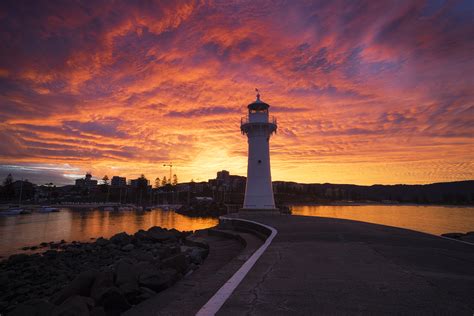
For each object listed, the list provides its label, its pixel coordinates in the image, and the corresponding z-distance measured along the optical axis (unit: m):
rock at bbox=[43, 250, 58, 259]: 22.12
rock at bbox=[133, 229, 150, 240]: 29.23
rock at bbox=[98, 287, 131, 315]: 7.61
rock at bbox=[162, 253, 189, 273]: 10.70
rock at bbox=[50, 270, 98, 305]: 8.89
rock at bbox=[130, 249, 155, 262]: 18.35
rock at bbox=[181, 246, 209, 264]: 14.93
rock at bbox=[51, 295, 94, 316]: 5.73
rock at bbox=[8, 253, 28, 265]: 19.98
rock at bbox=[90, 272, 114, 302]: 8.01
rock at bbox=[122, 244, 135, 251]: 23.79
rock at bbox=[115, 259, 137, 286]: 8.89
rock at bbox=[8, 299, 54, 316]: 6.30
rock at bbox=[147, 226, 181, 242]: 29.06
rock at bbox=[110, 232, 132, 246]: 26.73
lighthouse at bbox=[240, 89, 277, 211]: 28.33
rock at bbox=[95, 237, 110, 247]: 26.23
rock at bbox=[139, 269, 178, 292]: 8.66
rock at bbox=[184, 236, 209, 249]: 18.95
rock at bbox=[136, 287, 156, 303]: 8.09
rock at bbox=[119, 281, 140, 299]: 8.20
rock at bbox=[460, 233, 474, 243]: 13.59
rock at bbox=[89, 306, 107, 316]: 6.42
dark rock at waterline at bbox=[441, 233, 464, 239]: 16.43
